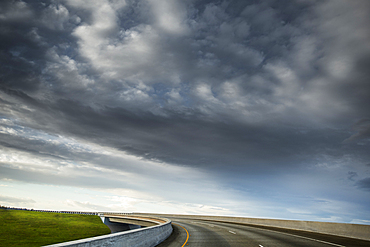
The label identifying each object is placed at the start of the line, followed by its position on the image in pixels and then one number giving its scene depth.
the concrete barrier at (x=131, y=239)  6.96
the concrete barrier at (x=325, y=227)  19.02
